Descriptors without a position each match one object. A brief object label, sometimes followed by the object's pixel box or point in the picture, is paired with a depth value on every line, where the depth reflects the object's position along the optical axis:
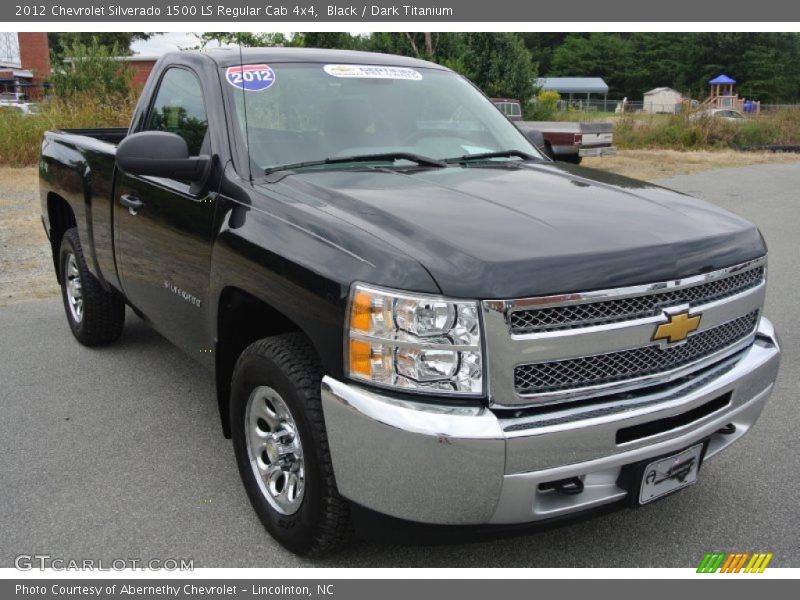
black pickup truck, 2.37
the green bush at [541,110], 27.69
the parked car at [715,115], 27.28
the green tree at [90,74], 19.30
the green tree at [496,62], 26.28
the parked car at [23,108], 16.95
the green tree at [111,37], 46.48
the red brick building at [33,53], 51.66
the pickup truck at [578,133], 16.66
